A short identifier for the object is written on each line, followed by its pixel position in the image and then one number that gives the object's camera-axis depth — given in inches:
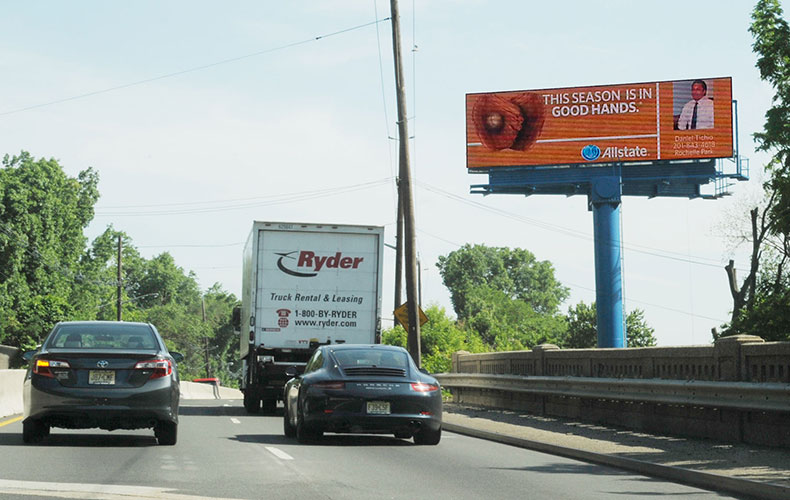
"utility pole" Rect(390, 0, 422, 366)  1067.3
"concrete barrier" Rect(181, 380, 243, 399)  2382.3
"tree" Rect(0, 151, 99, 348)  2748.5
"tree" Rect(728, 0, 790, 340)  960.9
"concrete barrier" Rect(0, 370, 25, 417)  883.4
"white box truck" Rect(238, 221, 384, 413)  933.2
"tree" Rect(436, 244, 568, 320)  5718.5
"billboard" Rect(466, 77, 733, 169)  2007.9
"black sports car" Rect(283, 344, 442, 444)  599.8
